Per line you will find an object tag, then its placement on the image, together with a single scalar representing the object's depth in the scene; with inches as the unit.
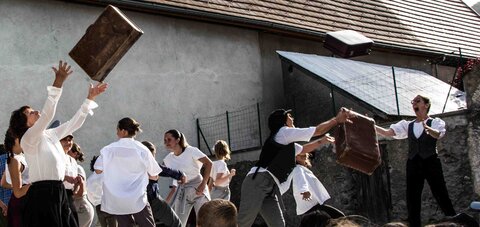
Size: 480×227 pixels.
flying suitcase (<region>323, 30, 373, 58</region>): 636.7
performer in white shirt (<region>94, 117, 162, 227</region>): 312.5
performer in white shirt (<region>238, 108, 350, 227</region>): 336.8
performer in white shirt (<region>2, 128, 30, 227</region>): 271.9
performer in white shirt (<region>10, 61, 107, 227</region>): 248.5
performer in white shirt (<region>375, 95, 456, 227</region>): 361.1
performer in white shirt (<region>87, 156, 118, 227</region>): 381.1
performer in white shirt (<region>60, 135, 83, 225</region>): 326.3
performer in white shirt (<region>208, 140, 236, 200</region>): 446.6
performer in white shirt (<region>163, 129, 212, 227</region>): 392.8
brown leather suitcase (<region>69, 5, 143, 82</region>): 331.3
